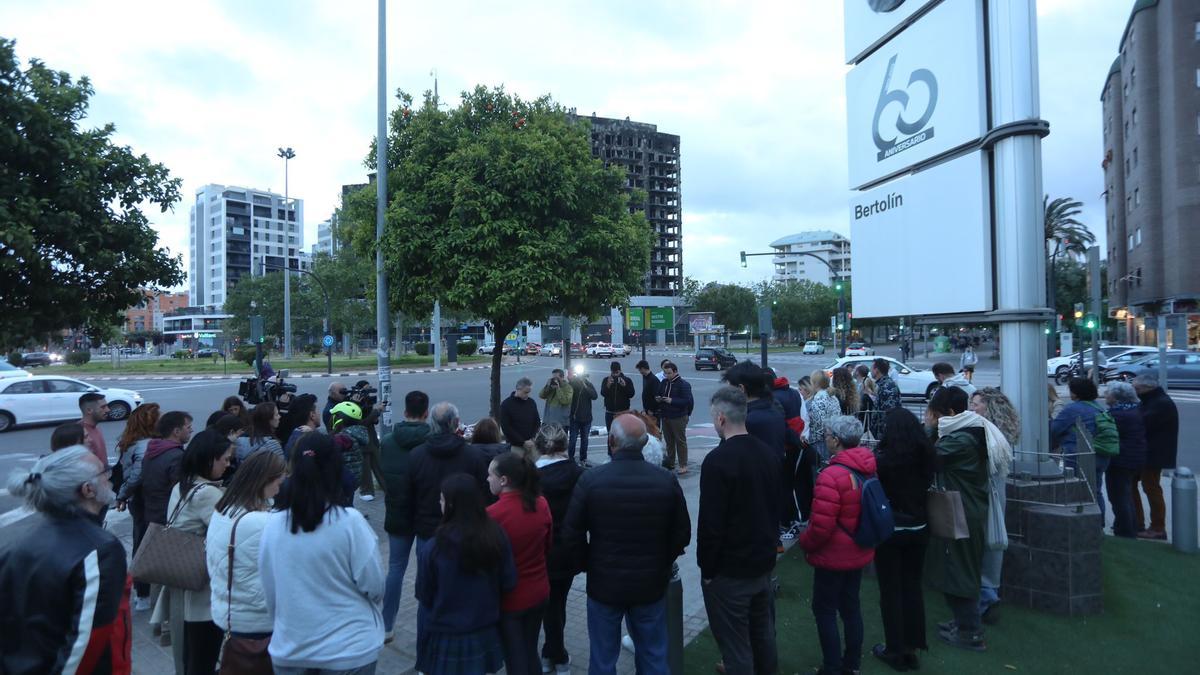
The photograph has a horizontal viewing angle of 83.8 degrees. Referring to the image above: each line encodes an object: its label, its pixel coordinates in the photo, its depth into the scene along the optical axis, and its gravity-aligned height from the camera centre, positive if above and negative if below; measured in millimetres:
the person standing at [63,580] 2389 -837
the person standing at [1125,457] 7074 -1323
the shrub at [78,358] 58125 -700
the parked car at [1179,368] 23578 -1251
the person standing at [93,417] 6354 -649
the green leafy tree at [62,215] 5734 +1222
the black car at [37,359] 60912 -767
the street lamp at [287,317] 47153 +2156
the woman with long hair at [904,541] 4465 -1363
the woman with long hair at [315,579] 2947 -1038
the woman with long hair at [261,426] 5723 -698
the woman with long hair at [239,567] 3189 -1054
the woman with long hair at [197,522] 3760 -977
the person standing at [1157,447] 7336 -1262
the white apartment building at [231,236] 113250 +19438
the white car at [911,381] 21203 -1404
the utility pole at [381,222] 10500 +1977
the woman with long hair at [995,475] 4938 -1026
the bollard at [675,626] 4086 -1768
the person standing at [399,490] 4898 -1102
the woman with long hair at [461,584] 3223 -1184
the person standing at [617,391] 11594 -868
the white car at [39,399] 17453 -1310
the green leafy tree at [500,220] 10070 +1935
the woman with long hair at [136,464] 5398 -943
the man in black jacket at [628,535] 3650 -1072
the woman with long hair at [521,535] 3621 -1052
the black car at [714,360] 40594 -1202
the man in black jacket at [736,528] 3809 -1078
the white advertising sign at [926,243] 5656 +865
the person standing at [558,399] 11078 -942
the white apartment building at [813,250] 161000 +20620
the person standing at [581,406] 11523 -1102
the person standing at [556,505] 4340 -1062
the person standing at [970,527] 4707 -1365
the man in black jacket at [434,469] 4609 -865
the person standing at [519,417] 9070 -1014
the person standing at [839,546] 4156 -1304
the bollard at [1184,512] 6449 -1744
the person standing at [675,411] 11117 -1183
